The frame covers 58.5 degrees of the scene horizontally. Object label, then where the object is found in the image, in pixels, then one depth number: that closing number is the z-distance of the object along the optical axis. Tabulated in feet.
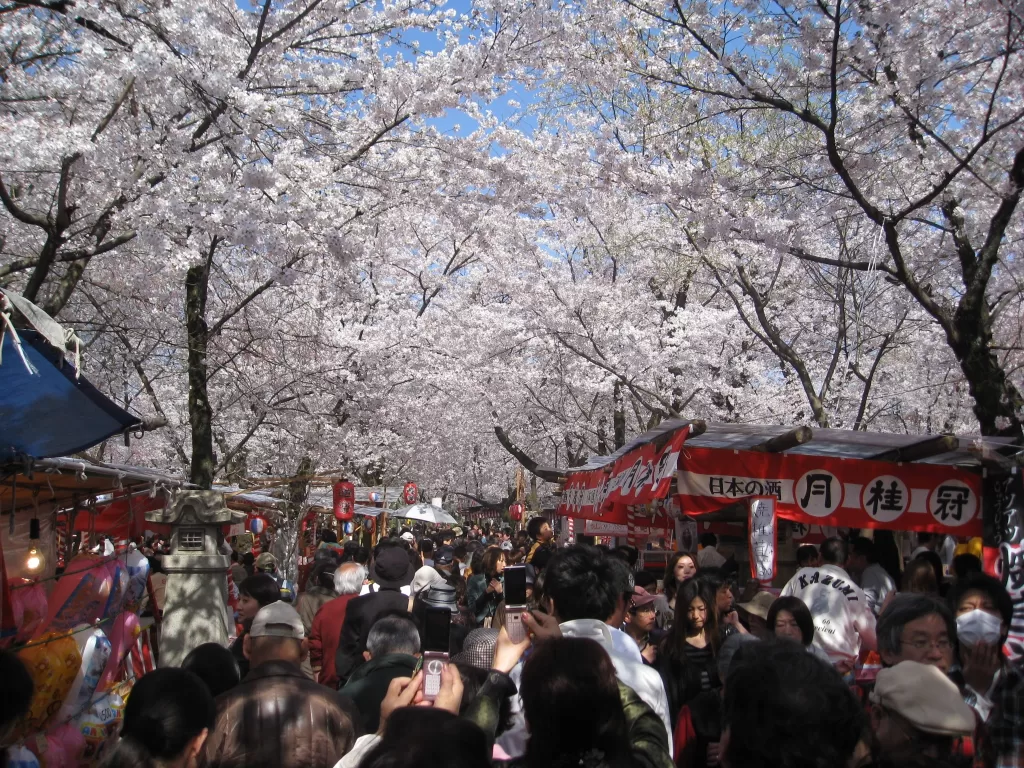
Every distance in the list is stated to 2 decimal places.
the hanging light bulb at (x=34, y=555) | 21.94
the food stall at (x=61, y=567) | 14.90
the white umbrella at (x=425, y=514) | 65.55
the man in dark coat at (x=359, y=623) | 18.72
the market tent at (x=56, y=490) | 18.71
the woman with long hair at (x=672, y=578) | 23.94
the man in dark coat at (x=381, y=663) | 13.41
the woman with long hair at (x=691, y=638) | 16.03
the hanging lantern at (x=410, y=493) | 82.43
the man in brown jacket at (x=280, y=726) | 10.19
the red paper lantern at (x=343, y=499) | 61.52
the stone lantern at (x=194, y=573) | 28.91
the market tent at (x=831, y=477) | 27.17
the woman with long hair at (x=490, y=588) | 27.66
